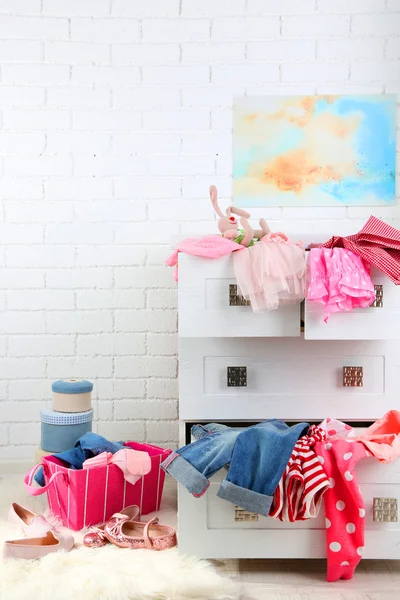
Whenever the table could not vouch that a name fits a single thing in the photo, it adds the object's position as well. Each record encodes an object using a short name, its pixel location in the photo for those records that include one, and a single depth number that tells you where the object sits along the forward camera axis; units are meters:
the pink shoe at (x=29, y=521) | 2.04
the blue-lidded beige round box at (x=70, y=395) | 2.53
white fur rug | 1.62
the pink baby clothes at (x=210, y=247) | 1.95
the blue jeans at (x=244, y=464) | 1.73
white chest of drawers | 1.79
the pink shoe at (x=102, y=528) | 1.99
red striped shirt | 1.71
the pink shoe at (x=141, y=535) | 1.96
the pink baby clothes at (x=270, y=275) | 1.89
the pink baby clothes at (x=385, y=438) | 1.75
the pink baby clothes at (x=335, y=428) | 1.89
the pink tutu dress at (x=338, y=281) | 1.85
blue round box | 2.51
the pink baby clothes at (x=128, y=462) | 2.16
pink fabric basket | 2.12
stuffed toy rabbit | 2.07
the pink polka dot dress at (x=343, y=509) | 1.74
